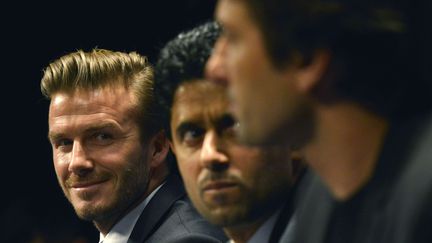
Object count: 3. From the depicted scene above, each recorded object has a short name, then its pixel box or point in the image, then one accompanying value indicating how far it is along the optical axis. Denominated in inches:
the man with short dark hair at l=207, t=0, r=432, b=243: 130.5
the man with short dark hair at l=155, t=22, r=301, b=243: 152.6
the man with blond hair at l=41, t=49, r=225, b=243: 168.5
